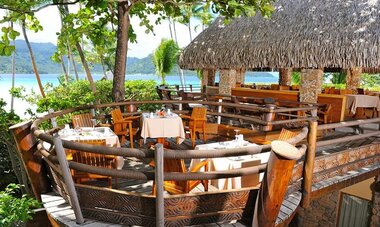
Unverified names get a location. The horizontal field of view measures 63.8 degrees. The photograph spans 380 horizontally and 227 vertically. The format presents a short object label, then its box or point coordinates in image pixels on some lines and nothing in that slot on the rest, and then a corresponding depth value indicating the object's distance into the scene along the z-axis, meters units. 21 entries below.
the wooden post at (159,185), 2.50
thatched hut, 7.12
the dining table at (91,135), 4.48
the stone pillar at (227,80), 11.09
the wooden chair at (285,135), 4.54
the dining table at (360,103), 8.66
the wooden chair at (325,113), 7.60
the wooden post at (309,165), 3.59
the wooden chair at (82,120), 5.51
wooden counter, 7.96
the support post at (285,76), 14.54
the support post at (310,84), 8.55
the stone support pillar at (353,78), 12.54
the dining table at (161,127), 5.71
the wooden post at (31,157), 3.42
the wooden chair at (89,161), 3.55
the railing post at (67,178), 2.71
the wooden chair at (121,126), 5.76
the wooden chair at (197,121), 6.09
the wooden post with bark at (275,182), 2.42
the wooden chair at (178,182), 3.10
